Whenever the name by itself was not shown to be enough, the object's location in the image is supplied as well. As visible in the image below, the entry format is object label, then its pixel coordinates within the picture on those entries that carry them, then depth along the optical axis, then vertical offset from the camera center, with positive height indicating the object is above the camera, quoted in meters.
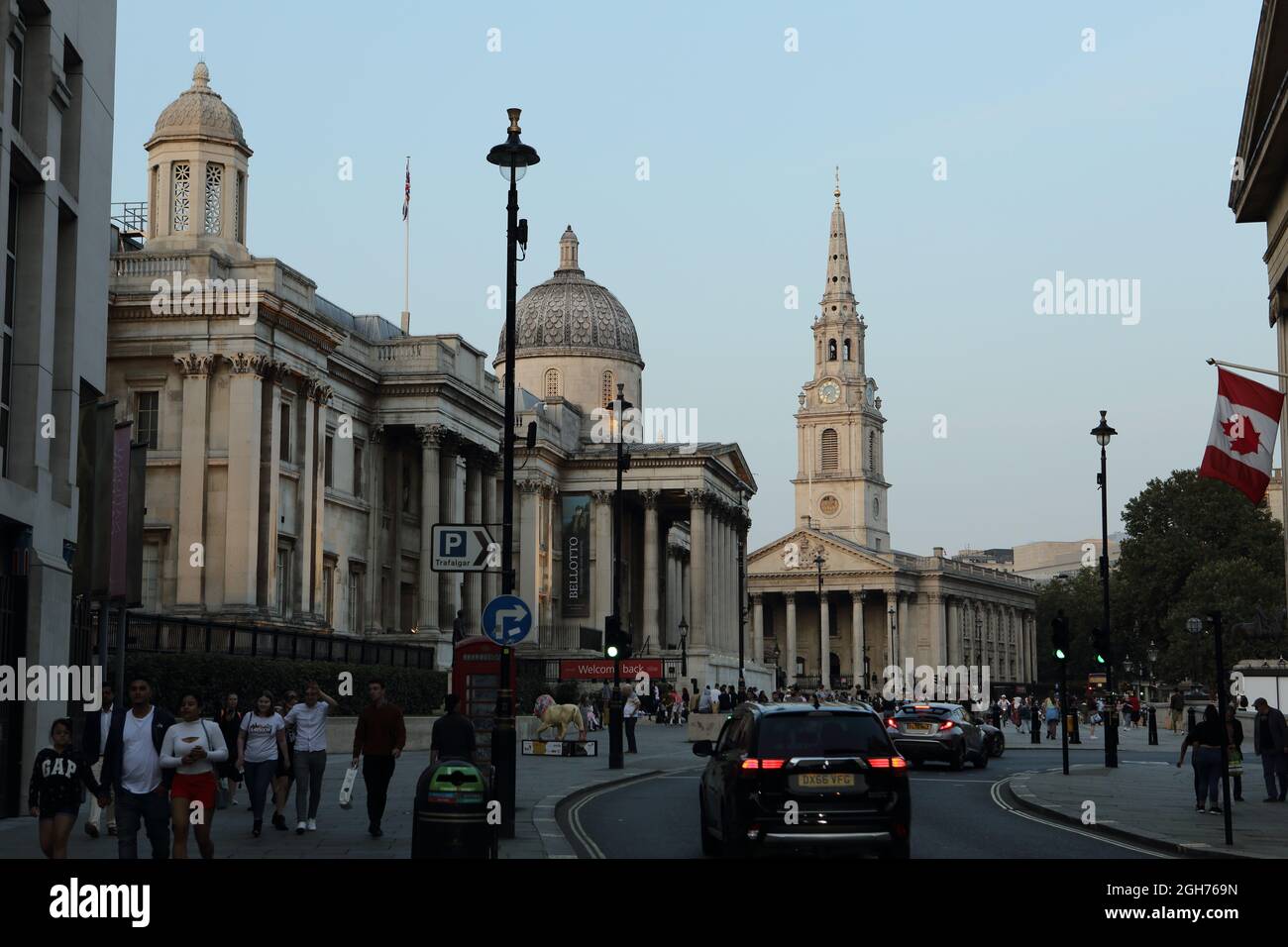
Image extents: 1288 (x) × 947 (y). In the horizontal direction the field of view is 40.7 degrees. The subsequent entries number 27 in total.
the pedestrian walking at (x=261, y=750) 20.80 -1.10
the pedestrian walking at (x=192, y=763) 15.28 -0.92
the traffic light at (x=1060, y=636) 36.72 +0.46
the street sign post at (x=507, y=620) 21.12 +0.46
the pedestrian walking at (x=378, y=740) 21.05 -0.99
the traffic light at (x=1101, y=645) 39.28 +0.29
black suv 16.39 -1.24
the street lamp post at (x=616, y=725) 37.16 -1.46
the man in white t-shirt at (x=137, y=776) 15.10 -1.02
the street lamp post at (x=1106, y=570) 39.50 +2.03
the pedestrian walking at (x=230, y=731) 24.86 -1.05
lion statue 43.50 -1.51
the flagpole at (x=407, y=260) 65.12 +15.10
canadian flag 27.97 +3.68
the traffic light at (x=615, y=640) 37.91 +0.39
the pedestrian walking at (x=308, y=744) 21.14 -1.05
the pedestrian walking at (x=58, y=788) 15.03 -1.12
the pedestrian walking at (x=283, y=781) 21.38 -1.53
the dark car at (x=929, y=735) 38.31 -1.70
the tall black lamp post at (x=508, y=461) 20.81 +2.53
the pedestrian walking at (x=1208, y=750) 24.39 -1.29
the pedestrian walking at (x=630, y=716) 45.81 -1.57
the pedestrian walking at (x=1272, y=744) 27.66 -1.37
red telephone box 24.16 -0.37
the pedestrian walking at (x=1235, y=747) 26.06 -1.40
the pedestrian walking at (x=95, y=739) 19.72 -0.92
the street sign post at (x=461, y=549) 21.75 +1.37
